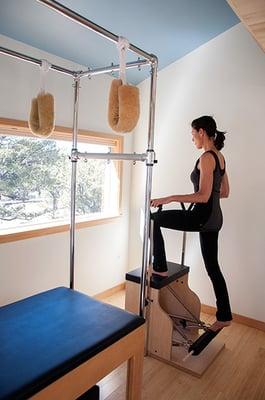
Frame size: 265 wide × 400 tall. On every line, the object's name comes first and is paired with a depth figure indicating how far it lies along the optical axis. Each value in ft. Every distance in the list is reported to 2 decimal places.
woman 6.49
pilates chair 6.82
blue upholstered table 3.45
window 7.29
